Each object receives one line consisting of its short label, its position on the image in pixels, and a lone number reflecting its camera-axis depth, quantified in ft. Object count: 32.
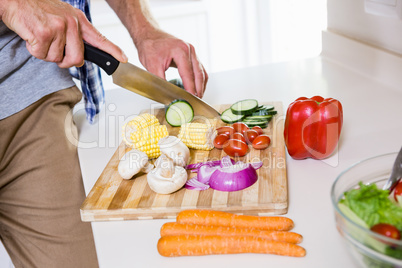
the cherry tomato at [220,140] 4.60
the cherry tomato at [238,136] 4.58
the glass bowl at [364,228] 2.22
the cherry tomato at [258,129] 4.80
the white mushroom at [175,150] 4.21
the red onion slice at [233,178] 3.78
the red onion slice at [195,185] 3.88
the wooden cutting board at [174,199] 3.60
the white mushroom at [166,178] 3.80
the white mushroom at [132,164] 4.05
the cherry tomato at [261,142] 4.51
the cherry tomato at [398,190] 2.73
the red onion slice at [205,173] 3.97
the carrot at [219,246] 2.98
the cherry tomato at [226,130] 4.78
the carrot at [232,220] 3.26
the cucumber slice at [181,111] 5.21
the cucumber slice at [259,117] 5.17
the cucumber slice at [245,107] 5.26
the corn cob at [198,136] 4.58
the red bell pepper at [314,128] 4.23
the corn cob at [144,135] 4.56
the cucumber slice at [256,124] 5.06
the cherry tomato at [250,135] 4.66
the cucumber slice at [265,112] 5.26
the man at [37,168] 5.14
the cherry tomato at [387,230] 2.26
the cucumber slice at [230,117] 5.22
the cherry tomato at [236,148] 4.43
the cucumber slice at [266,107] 5.32
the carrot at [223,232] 3.09
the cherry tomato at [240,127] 4.87
